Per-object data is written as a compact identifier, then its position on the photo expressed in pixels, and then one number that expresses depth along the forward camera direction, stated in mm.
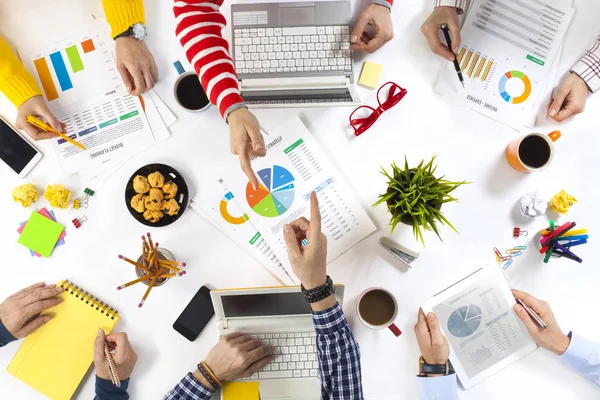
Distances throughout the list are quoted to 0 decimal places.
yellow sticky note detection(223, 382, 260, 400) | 1144
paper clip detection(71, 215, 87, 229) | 1206
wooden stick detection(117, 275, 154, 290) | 1096
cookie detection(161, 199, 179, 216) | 1144
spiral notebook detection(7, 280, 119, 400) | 1175
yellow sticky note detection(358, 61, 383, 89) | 1184
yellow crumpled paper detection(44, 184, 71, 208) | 1173
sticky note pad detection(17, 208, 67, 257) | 1213
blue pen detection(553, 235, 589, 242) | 1093
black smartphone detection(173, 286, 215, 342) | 1180
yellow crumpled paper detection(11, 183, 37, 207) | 1185
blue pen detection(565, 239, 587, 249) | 1092
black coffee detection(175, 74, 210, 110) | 1193
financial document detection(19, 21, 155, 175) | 1213
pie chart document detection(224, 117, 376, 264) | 1171
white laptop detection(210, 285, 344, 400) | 1111
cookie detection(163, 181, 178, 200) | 1145
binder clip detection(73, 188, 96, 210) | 1208
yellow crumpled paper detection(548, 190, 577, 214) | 1126
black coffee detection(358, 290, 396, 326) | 1138
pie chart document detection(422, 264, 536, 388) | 1148
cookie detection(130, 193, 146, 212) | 1137
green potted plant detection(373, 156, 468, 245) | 998
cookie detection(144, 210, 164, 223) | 1140
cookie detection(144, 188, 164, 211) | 1132
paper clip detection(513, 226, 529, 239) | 1164
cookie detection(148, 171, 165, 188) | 1136
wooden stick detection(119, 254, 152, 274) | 1082
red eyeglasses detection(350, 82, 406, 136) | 1172
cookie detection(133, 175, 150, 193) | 1132
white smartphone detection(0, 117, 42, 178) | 1213
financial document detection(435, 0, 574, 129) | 1177
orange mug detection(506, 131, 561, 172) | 1105
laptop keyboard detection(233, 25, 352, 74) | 1155
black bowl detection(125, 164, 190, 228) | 1149
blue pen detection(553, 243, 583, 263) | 1085
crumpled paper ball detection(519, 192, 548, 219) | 1119
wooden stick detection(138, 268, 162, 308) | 1120
